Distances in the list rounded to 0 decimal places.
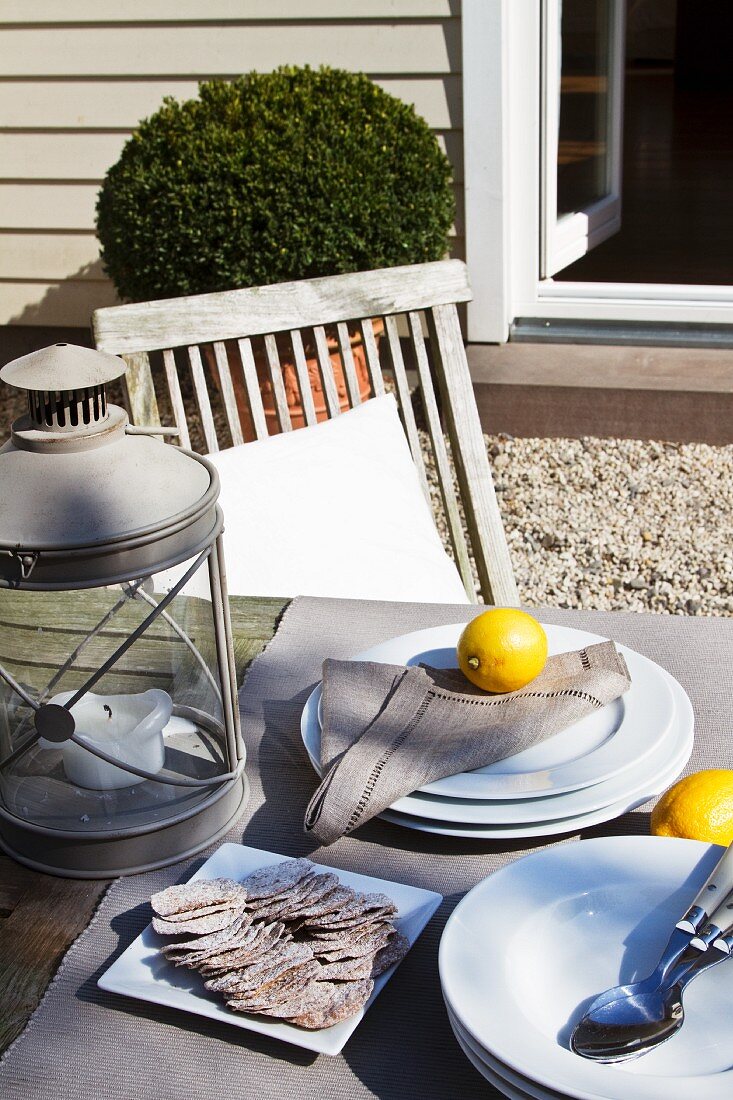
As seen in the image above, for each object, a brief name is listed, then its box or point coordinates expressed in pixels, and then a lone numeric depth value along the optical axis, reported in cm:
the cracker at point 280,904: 78
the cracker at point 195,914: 78
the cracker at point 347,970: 75
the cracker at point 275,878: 80
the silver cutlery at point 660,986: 70
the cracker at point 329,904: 78
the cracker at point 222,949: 76
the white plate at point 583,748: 94
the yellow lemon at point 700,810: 86
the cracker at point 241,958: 75
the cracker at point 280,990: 73
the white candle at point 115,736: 92
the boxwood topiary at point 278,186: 320
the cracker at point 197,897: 79
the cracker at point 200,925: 77
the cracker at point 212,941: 76
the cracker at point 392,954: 77
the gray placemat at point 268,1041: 72
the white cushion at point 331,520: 175
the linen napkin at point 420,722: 92
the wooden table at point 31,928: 80
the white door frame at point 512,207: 344
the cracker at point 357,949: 76
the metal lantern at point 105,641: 81
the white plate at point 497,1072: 66
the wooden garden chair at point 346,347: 177
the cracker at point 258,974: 73
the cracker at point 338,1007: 72
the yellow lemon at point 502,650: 104
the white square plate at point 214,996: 72
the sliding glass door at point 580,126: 365
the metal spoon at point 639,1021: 69
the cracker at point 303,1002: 72
